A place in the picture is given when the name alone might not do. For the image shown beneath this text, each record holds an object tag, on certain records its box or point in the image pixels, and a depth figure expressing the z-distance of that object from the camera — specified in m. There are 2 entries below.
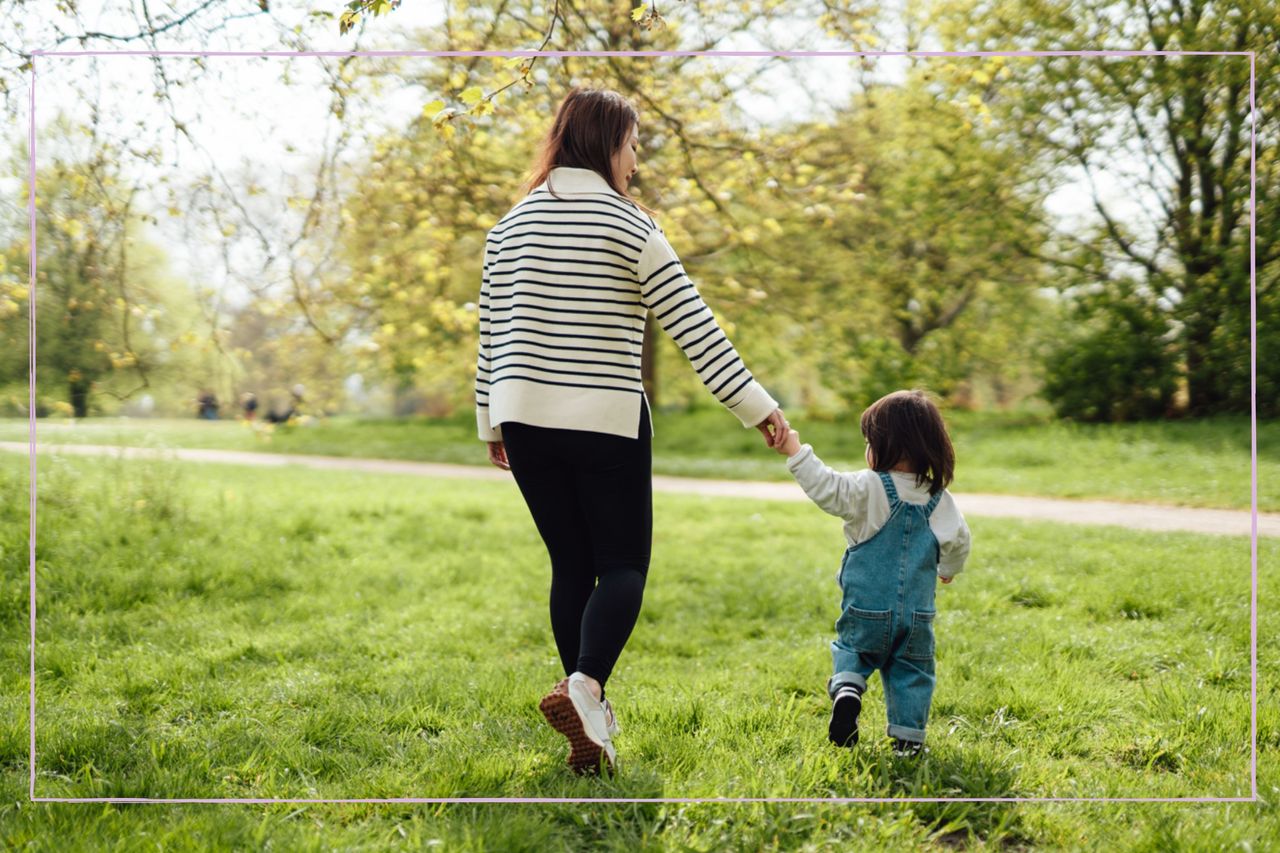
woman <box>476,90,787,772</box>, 2.46
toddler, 2.66
